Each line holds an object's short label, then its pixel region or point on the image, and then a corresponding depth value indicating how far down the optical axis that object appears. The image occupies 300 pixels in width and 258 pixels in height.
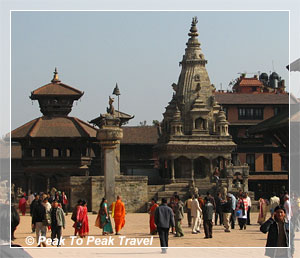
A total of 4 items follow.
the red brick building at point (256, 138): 67.19
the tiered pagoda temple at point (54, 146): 56.56
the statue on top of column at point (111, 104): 41.97
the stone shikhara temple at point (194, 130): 55.94
